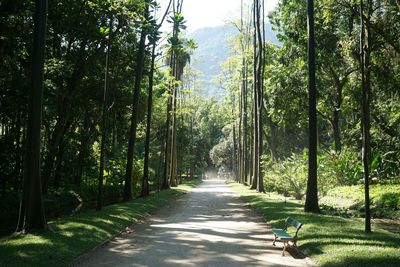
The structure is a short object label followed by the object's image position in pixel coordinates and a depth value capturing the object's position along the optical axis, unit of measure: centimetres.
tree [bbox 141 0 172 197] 2847
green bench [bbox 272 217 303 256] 1022
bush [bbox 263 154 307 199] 2692
